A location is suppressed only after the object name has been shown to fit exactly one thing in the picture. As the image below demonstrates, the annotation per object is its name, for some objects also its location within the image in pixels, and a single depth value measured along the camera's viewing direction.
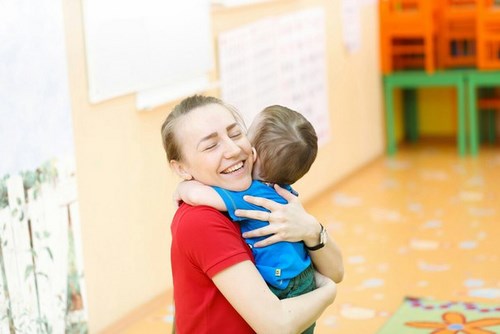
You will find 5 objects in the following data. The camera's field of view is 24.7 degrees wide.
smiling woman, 2.01
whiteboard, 4.07
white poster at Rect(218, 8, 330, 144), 5.38
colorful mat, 4.16
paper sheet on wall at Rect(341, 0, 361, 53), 7.20
